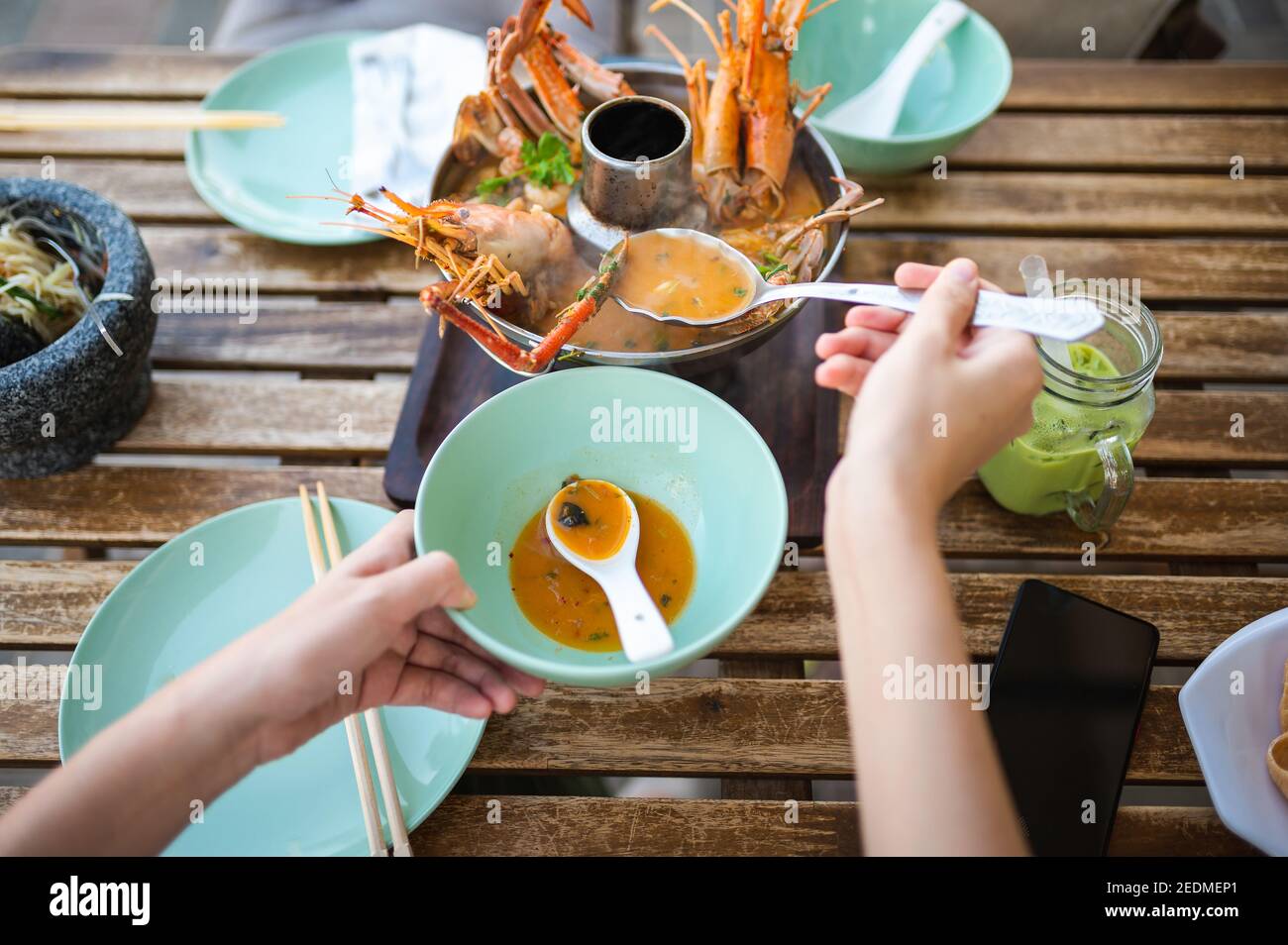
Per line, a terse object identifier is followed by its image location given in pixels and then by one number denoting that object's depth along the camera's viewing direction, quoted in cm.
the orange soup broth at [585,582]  105
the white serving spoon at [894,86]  161
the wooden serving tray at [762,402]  122
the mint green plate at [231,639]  97
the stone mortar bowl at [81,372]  115
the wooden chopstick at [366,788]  96
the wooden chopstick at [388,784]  96
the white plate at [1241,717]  95
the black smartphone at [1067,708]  96
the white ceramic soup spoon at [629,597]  96
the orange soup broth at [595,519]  108
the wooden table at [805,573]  107
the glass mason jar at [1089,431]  110
